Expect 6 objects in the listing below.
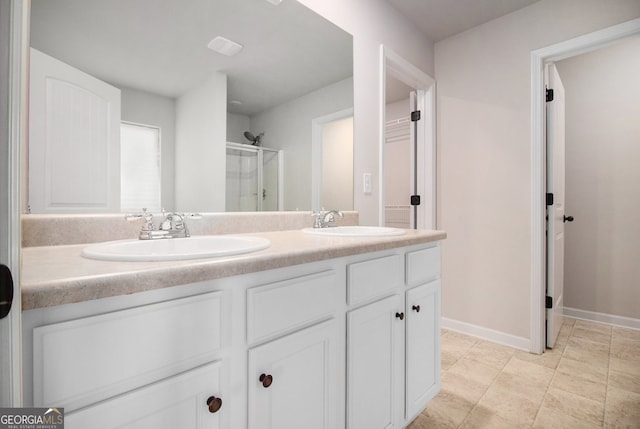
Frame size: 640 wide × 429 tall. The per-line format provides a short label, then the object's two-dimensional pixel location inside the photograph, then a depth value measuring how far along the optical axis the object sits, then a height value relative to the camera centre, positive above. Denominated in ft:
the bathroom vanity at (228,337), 1.69 -0.89
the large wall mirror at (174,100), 3.09 +1.48
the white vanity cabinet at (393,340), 3.49 -1.63
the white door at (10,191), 1.16 +0.09
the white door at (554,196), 7.09 +0.47
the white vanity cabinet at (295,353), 2.52 -1.26
